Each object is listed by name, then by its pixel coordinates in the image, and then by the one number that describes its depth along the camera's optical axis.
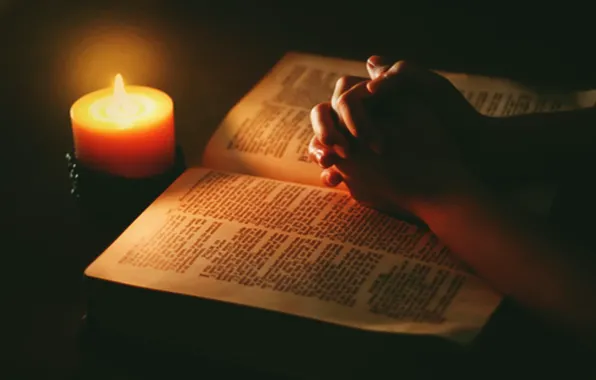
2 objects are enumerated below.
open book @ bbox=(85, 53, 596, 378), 0.81
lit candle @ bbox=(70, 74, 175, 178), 0.96
